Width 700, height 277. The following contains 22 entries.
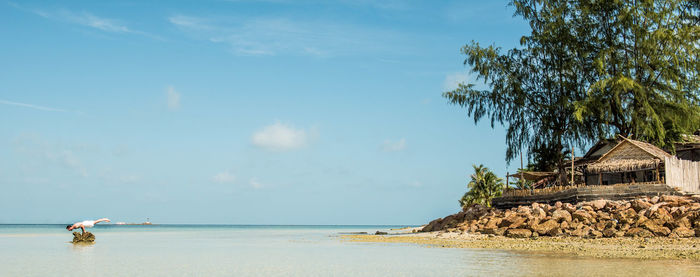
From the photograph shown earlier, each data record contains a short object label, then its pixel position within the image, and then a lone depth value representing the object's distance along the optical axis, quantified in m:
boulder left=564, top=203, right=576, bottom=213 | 32.15
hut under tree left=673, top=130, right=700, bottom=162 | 37.91
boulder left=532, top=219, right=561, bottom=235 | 30.09
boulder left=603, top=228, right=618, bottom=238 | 27.71
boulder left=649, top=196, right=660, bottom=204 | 30.98
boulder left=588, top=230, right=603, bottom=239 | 28.12
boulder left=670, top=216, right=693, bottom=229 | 26.28
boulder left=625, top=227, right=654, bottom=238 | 26.86
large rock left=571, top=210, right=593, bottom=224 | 30.28
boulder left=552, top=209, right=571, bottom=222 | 30.86
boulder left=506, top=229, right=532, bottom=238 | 30.73
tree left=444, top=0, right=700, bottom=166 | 36.75
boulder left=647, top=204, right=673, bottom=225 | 27.33
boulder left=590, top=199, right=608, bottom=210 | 32.00
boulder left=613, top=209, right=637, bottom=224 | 28.53
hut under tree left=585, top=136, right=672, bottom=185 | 34.58
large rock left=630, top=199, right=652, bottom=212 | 30.17
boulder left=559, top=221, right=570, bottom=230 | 29.80
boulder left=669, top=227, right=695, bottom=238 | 25.55
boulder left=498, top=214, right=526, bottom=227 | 32.62
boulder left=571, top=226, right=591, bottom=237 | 28.72
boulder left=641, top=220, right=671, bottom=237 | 26.39
